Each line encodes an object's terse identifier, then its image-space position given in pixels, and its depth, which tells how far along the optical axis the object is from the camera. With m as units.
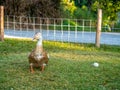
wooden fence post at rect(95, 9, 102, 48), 13.54
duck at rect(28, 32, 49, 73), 8.23
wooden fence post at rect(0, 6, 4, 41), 14.06
